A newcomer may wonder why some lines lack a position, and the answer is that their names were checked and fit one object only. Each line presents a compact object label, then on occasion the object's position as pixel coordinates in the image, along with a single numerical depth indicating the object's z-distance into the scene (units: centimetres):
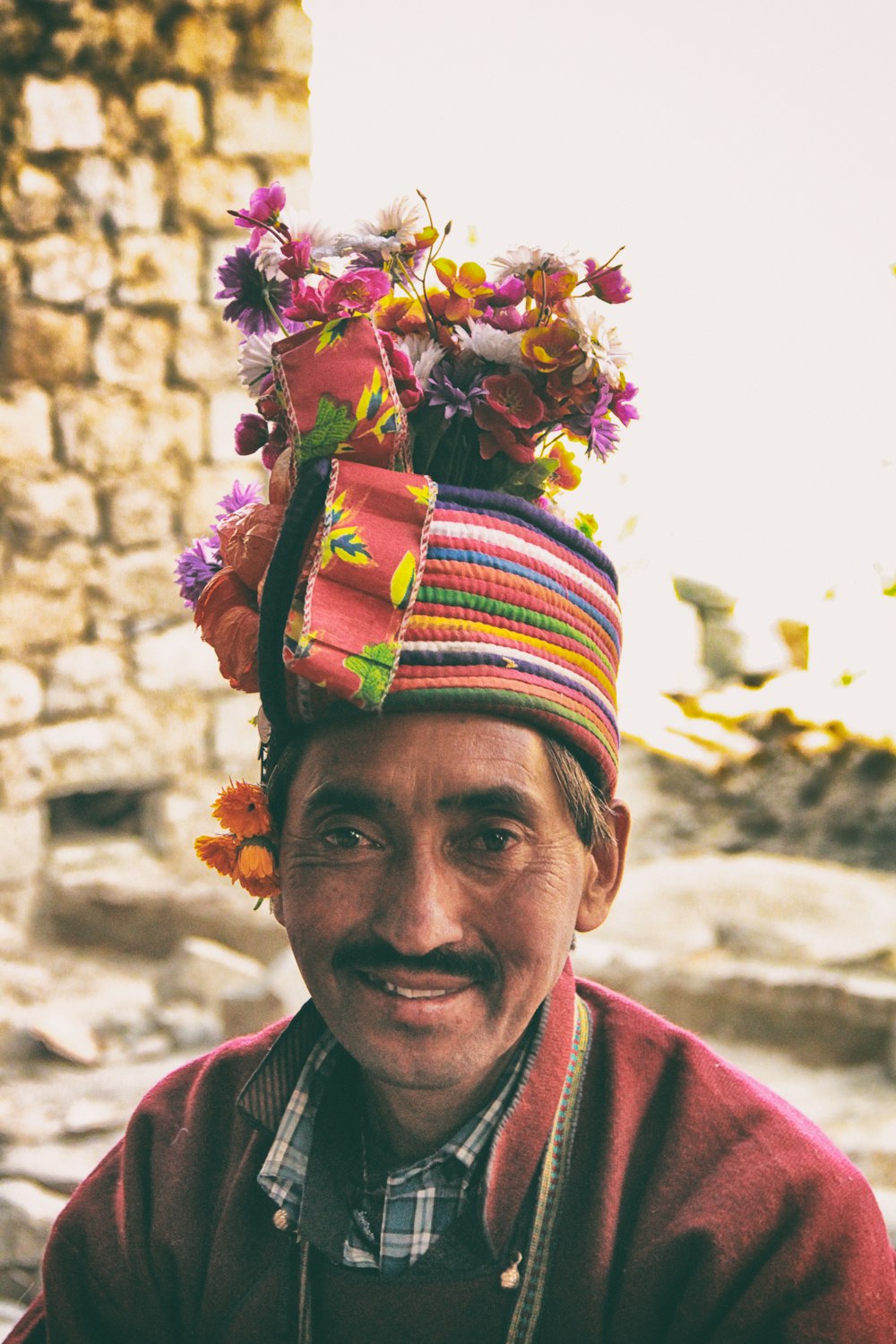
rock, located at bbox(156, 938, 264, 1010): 443
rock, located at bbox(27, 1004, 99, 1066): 410
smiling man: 147
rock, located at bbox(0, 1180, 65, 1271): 306
